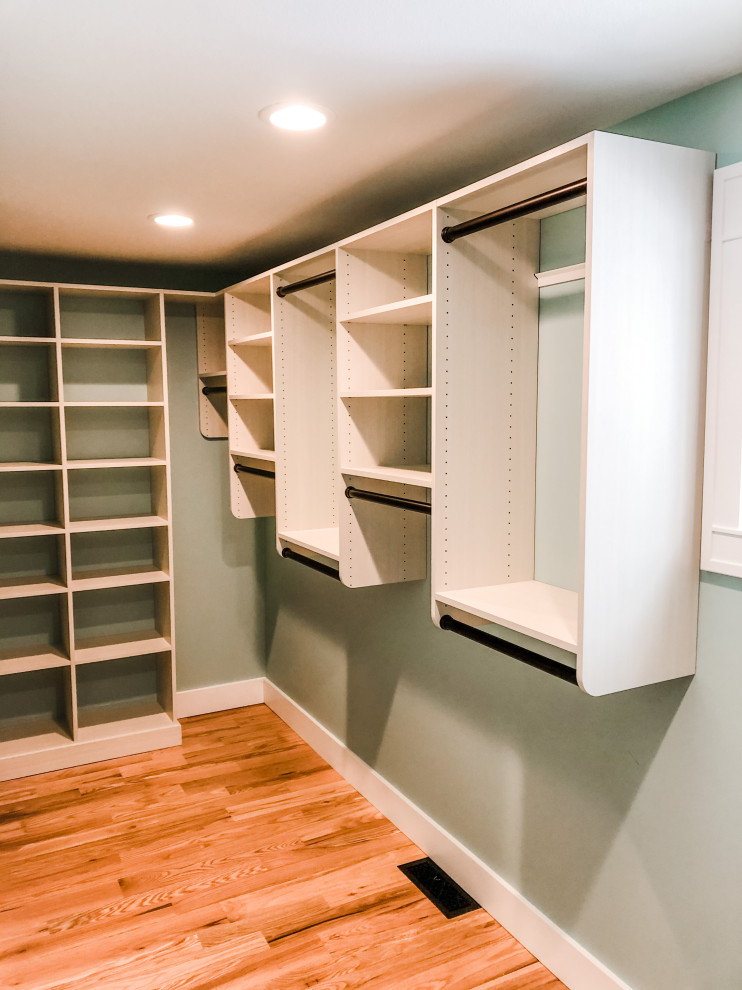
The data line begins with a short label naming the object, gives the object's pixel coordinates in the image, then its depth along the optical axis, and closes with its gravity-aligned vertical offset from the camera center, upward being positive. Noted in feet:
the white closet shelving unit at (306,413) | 9.91 +0.05
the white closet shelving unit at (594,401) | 5.28 +0.11
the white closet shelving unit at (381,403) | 8.46 +0.15
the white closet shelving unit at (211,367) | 13.38 +0.85
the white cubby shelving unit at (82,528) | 11.91 -1.64
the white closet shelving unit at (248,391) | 11.95 +0.39
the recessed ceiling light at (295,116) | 6.00 +2.31
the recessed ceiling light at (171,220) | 9.40 +2.36
